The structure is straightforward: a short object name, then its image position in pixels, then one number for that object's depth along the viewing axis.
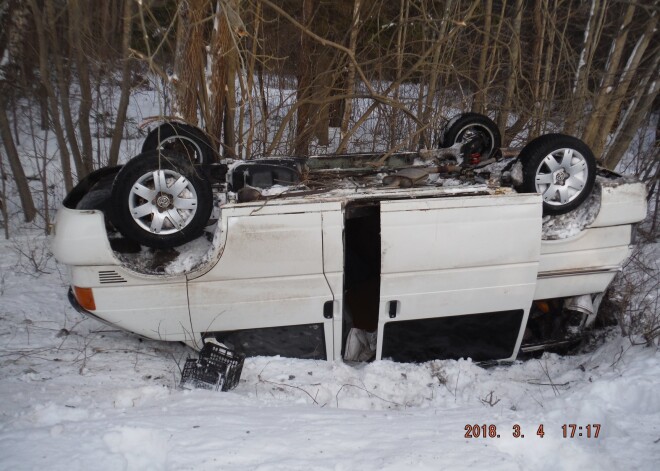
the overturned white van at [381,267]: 3.60
